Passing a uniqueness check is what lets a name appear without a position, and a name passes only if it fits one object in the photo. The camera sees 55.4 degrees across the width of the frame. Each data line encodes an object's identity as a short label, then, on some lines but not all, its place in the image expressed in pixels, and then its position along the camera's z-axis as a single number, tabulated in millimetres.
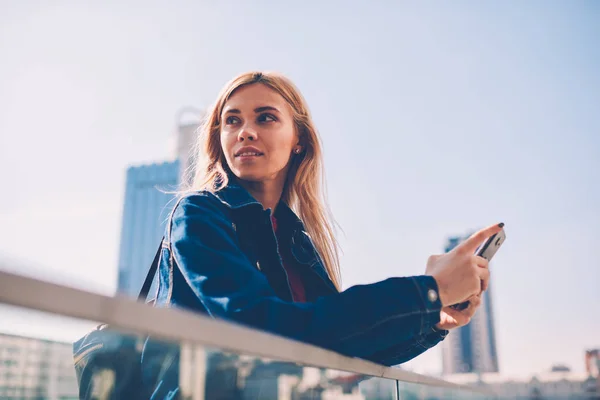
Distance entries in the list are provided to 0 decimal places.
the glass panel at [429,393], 1539
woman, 953
